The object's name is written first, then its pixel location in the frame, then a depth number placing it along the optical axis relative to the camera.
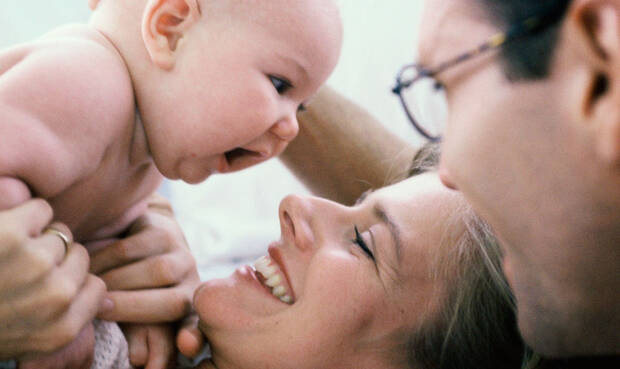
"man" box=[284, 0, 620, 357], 0.37
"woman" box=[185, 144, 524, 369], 0.50
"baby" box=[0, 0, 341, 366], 0.48
